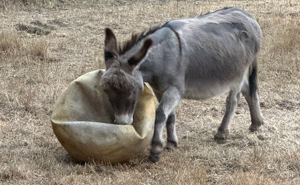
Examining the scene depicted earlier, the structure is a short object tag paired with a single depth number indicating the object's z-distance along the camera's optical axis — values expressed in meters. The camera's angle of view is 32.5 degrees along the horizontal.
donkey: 5.10
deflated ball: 5.00
